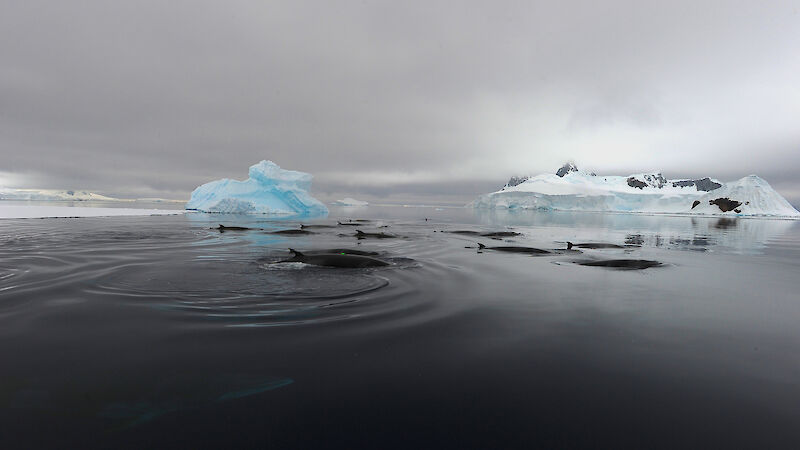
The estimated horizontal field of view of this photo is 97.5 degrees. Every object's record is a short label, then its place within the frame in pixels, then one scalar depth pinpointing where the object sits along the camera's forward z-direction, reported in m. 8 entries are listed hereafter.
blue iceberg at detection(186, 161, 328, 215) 57.75
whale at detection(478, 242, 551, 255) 16.33
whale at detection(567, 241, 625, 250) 19.15
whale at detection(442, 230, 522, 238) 25.23
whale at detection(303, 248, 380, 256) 14.30
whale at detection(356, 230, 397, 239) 22.12
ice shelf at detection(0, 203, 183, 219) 34.28
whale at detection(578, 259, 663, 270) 12.85
